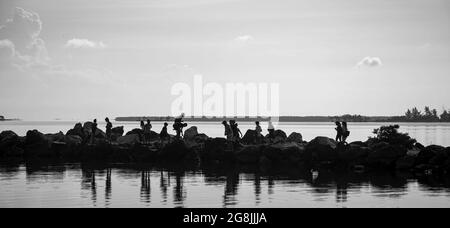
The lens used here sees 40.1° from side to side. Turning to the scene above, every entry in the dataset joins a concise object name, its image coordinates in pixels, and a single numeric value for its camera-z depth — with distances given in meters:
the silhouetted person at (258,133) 50.00
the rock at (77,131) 58.63
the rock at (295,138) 52.75
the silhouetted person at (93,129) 52.81
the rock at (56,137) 55.22
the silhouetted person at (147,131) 51.62
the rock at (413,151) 41.34
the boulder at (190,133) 55.44
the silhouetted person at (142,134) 52.71
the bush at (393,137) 47.09
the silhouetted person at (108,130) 52.52
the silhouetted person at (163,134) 50.54
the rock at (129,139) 53.53
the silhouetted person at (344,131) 44.78
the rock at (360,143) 46.61
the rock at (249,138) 50.62
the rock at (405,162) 40.38
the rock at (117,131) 60.65
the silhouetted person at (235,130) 48.57
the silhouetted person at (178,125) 48.66
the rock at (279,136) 50.84
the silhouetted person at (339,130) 44.71
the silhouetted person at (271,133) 49.79
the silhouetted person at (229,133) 47.75
